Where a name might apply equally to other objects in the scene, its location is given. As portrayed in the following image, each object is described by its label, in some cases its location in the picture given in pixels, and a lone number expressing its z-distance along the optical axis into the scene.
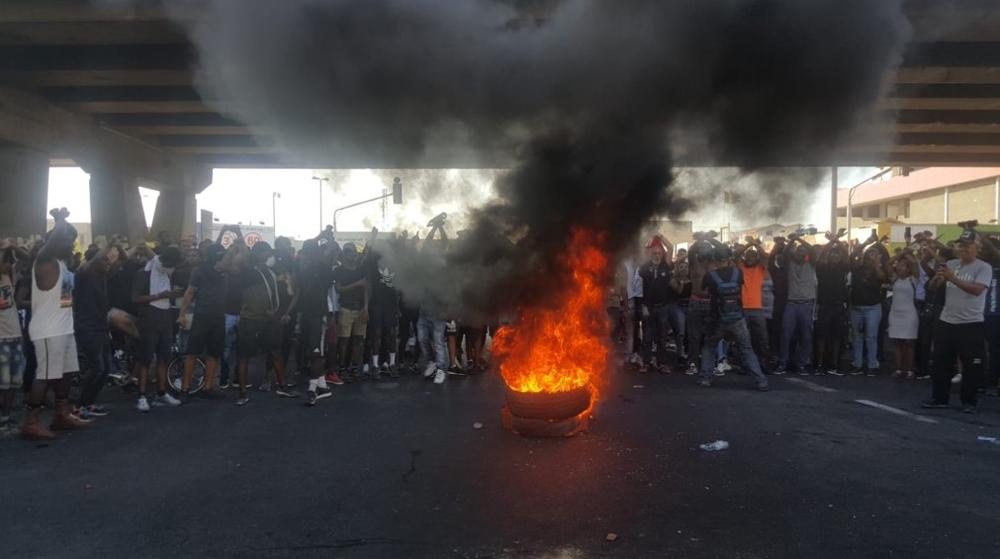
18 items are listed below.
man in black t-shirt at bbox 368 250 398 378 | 8.77
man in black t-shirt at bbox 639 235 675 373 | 8.96
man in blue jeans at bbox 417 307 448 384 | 8.43
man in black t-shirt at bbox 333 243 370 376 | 8.47
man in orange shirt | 8.94
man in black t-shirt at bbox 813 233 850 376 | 9.18
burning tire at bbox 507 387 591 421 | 5.15
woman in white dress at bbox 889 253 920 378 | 8.70
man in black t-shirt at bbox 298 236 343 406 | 7.62
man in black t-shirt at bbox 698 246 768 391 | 7.87
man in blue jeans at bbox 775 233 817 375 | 9.13
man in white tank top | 5.49
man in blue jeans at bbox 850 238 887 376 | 9.09
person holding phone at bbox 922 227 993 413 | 6.47
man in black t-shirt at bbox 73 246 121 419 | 6.20
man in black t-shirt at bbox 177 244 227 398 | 7.09
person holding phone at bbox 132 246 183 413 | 6.91
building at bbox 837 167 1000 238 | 32.56
